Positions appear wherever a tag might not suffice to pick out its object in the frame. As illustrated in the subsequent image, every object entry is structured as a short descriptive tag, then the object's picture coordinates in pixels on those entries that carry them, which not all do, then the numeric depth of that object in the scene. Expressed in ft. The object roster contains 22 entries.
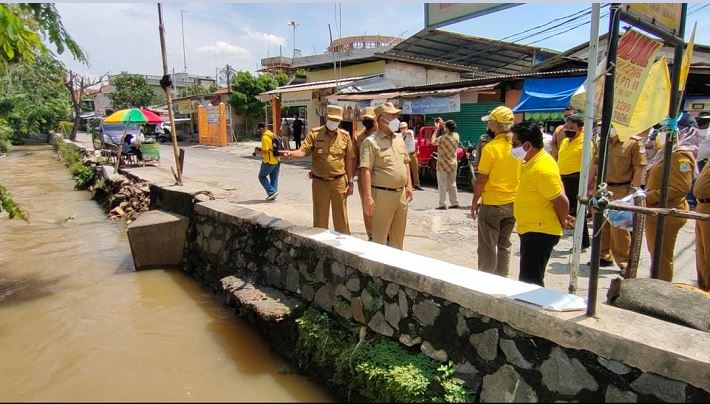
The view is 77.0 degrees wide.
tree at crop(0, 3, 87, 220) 11.50
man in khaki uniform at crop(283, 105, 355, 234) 16.93
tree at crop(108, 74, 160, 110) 146.82
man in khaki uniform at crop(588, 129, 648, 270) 15.15
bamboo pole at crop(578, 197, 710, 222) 8.00
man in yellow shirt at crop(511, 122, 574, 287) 10.56
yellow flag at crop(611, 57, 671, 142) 9.02
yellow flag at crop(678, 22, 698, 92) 10.71
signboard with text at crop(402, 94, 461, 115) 36.63
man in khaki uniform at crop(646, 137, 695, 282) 13.11
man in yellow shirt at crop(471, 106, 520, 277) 12.77
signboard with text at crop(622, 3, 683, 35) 8.84
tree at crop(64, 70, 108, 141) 107.14
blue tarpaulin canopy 30.32
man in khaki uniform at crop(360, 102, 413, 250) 14.02
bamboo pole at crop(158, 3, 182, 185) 23.30
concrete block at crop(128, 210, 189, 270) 19.71
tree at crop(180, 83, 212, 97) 150.30
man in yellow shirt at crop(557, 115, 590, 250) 17.10
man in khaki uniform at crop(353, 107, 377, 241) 16.35
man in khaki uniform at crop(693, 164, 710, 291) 12.64
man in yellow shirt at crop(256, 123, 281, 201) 27.32
